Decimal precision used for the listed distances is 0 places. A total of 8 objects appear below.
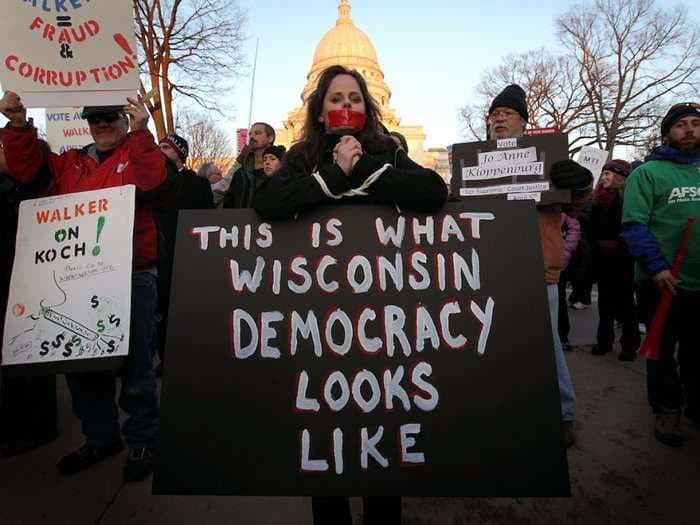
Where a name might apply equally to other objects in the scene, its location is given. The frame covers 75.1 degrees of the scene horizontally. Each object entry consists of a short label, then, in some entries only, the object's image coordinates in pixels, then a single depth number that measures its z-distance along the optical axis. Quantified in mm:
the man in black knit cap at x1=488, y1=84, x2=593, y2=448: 2590
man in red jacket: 2324
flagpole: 6967
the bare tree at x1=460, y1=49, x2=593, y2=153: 23094
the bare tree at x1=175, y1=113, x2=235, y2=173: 24250
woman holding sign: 1517
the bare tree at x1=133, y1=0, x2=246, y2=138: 11844
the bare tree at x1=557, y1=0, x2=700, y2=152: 20812
